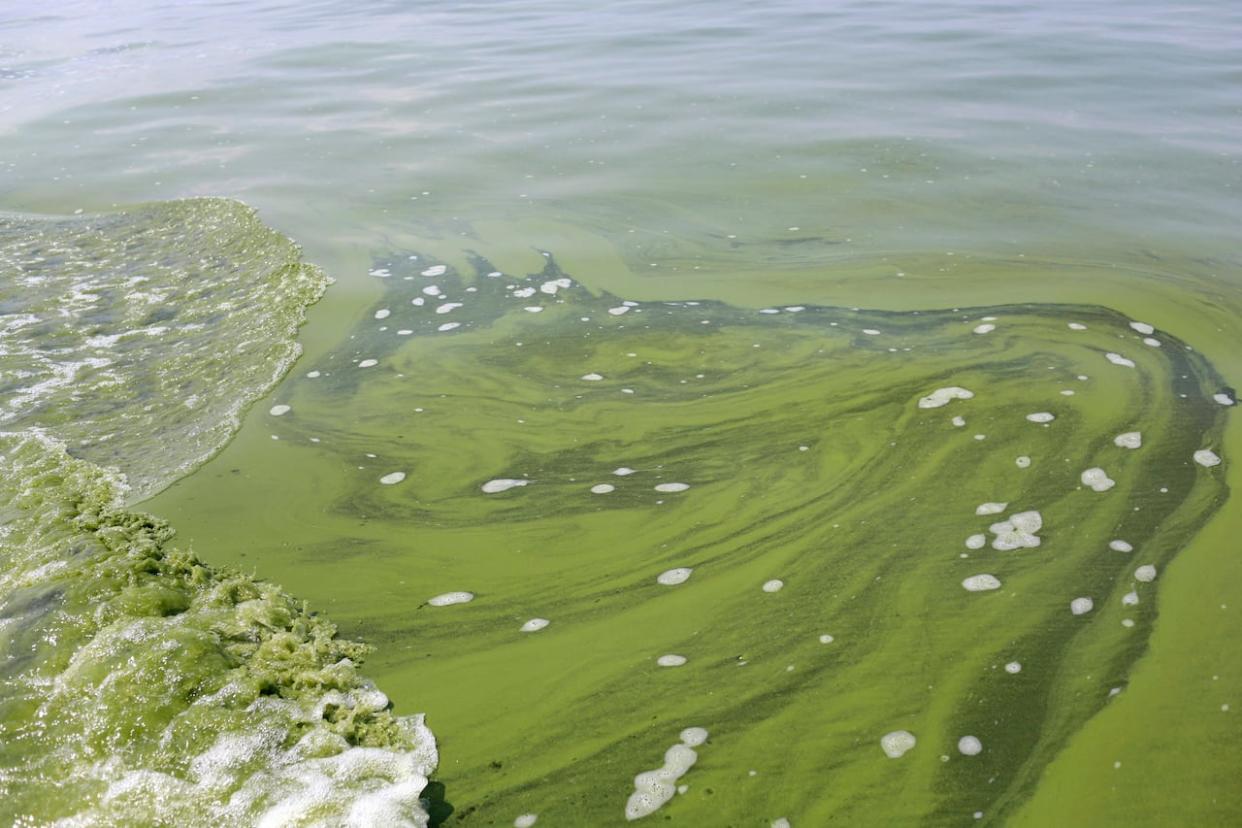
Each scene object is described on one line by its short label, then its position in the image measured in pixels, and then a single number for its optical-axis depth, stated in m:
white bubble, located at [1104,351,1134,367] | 2.94
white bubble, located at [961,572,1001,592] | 2.04
